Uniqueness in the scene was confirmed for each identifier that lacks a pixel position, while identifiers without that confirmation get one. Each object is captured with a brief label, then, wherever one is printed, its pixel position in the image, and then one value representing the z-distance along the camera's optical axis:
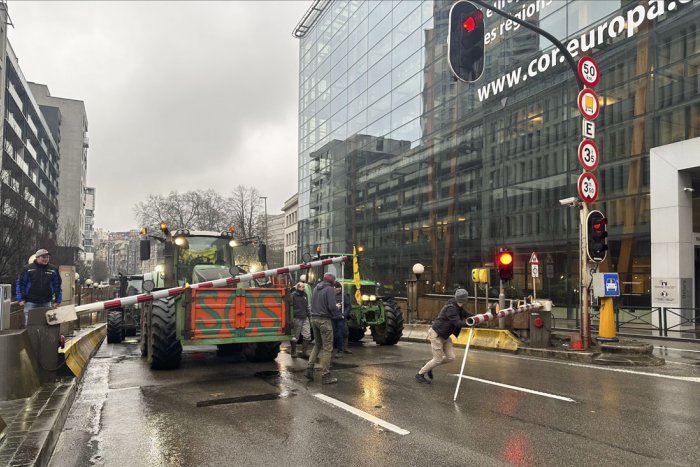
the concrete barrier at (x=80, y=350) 8.57
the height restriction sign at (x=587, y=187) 12.27
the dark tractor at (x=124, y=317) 16.55
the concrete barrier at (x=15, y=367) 6.51
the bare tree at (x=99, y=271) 95.85
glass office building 21.34
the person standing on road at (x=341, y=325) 11.95
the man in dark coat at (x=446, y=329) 8.55
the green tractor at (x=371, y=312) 14.38
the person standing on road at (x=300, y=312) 11.04
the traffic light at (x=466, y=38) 8.51
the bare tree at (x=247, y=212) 59.66
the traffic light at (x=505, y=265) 12.84
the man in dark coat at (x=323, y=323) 8.97
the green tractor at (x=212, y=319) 9.28
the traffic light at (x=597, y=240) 12.05
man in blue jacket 9.02
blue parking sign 12.02
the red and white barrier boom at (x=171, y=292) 8.41
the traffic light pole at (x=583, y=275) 11.98
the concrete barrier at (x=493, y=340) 13.12
